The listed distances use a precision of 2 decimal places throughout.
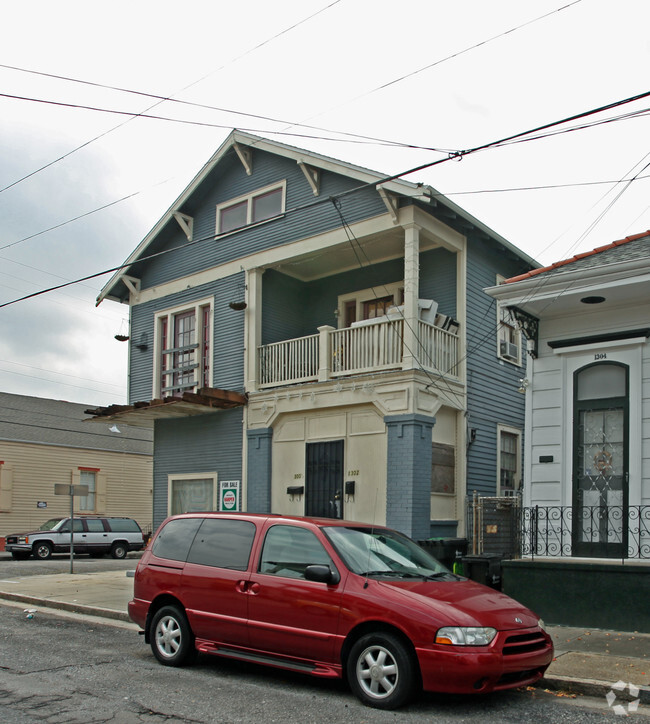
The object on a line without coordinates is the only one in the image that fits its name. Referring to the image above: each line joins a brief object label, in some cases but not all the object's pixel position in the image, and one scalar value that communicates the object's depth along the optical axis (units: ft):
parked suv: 87.61
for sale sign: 58.49
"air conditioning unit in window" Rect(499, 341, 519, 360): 57.88
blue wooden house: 49.88
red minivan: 21.61
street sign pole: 65.36
